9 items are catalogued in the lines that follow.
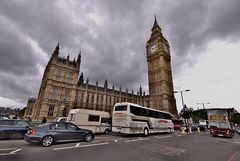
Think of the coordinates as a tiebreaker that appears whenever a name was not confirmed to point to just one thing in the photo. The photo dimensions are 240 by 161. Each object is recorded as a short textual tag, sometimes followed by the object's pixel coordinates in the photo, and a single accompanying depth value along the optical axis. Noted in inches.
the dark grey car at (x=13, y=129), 409.4
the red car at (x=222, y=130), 686.5
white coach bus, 574.6
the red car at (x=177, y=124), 1387.5
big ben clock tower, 2347.4
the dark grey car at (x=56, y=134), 319.3
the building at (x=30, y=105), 2590.8
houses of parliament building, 1724.3
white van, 651.5
